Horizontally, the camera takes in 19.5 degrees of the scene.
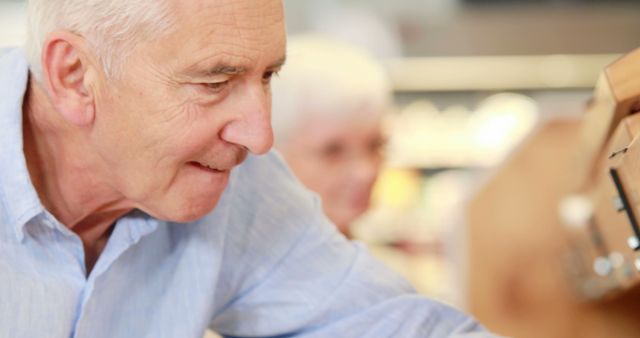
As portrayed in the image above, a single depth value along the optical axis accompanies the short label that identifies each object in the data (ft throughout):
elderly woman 7.21
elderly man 4.35
